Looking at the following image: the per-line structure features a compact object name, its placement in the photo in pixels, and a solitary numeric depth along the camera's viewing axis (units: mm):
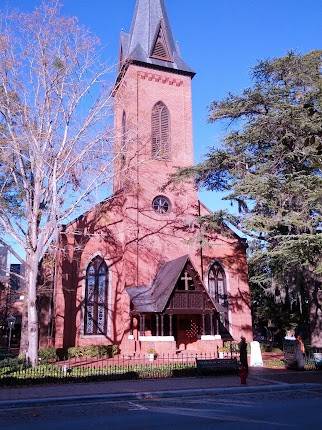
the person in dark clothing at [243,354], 13641
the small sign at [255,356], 18766
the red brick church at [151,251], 22750
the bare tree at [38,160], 18703
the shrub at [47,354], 20284
